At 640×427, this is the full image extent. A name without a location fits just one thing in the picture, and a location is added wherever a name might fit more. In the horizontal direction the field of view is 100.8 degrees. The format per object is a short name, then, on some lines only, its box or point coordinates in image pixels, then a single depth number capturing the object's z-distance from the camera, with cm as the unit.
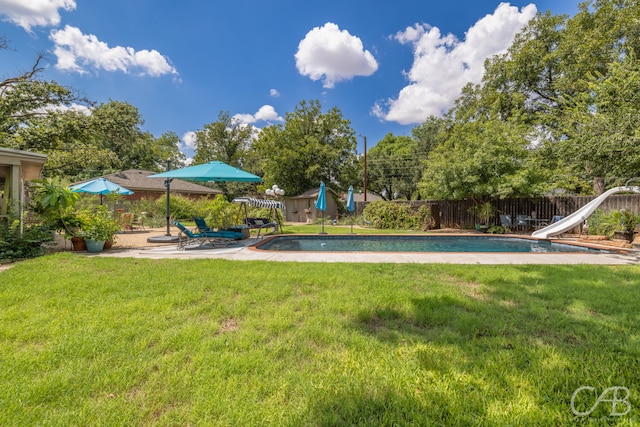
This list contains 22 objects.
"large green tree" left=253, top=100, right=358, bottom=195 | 2750
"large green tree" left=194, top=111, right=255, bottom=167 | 3684
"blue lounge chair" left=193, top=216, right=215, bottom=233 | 902
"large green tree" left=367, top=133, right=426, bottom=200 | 3471
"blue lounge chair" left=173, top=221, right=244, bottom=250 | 823
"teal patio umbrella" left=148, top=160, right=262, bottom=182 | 874
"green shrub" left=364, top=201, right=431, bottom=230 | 1600
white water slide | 998
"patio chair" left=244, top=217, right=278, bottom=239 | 1077
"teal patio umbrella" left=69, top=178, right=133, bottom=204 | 1176
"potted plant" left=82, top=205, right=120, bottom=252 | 744
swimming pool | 955
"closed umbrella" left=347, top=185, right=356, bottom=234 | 1571
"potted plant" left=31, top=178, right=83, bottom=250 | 725
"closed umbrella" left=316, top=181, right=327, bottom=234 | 1277
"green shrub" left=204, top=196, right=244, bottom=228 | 1169
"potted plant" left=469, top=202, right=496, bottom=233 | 1427
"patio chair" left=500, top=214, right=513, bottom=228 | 1371
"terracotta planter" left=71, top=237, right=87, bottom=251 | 760
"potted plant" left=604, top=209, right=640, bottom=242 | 865
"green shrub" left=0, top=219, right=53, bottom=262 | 619
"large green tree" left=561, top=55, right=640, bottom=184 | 704
